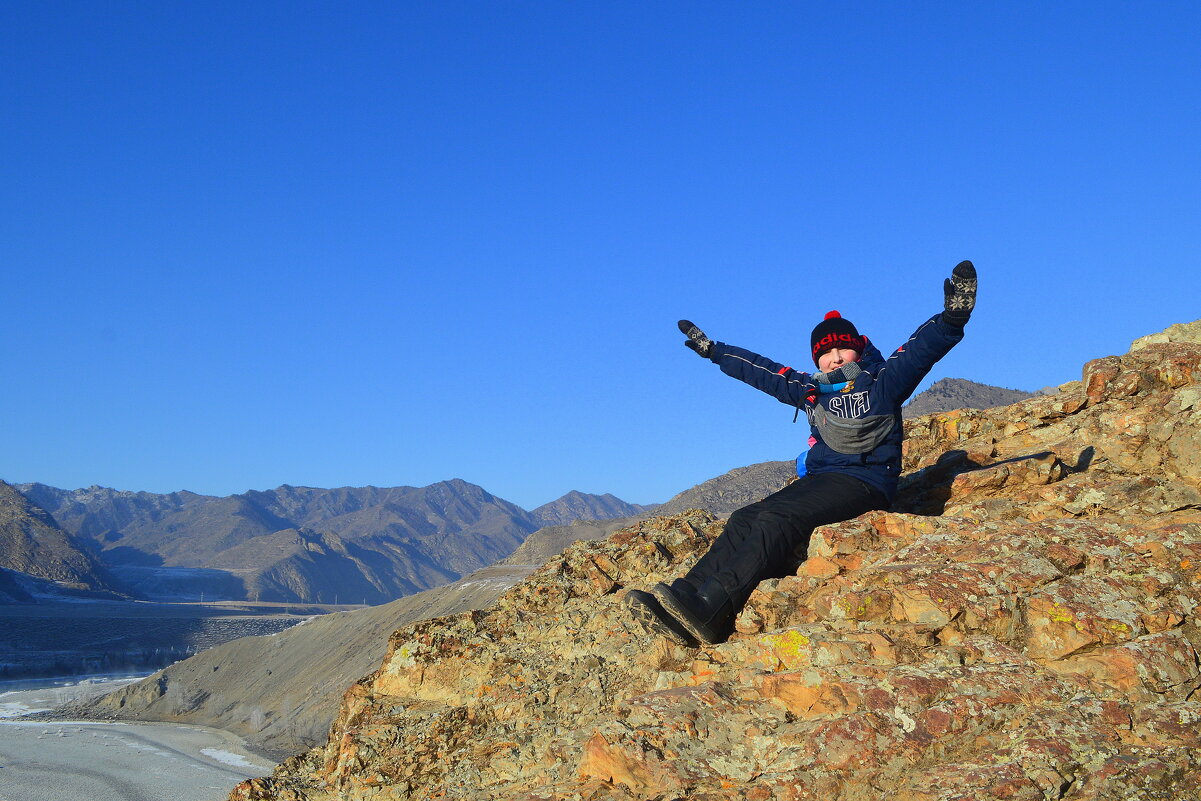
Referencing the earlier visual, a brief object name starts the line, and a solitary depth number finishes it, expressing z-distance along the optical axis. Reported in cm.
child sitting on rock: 523
